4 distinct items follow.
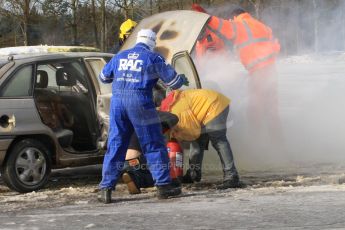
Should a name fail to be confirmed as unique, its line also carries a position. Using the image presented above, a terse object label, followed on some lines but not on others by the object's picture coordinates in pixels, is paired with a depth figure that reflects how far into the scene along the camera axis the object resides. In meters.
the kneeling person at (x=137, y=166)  12.88
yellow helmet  19.64
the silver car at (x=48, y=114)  13.24
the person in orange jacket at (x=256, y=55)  17.62
